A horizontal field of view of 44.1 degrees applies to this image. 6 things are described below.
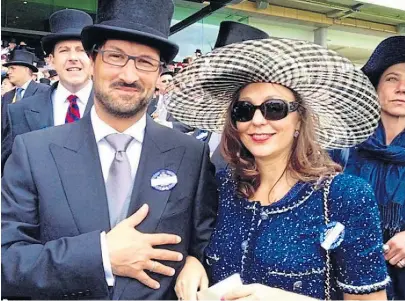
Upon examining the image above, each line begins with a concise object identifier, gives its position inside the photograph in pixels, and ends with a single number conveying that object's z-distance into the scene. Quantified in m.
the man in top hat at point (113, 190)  1.35
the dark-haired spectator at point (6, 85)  6.12
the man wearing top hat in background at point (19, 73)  5.13
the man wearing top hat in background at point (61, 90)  2.79
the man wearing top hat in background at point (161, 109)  3.70
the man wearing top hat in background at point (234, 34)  1.92
